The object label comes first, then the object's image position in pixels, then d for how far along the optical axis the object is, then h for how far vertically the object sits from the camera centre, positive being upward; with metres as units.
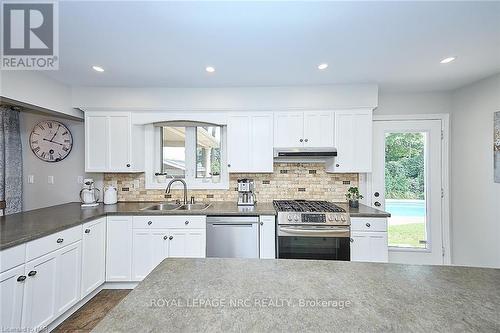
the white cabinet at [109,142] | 2.84 +0.37
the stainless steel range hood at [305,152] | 2.70 +0.21
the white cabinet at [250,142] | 2.85 +0.36
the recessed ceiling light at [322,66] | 2.23 +1.06
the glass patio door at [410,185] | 2.98 -0.22
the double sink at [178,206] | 2.93 -0.49
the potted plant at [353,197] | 2.76 -0.36
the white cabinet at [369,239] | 2.37 -0.76
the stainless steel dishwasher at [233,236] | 2.42 -0.74
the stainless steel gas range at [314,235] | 2.32 -0.70
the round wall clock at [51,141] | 2.75 +0.39
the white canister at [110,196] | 2.92 -0.35
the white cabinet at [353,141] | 2.76 +0.35
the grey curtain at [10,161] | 2.37 +0.11
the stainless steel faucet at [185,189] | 2.88 -0.25
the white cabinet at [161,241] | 2.46 -0.80
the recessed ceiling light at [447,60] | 2.09 +1.05
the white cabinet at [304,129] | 2.79 +0.52
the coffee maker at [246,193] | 2.74 -0.30
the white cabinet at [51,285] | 1.64 -0.96
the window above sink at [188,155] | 3.17 +0.22
